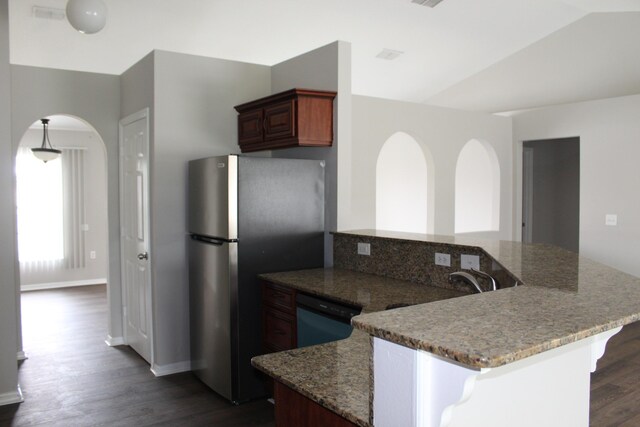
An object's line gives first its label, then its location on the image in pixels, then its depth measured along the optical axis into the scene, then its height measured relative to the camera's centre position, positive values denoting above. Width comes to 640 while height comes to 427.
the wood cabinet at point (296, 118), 3.64 +0.56
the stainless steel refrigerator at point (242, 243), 3.49 -0.31
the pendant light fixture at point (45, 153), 6.52 +0.57
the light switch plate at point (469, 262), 2.81 -0.34
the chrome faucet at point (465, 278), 1.82 -0.28
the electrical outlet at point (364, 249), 3.54 -0.34
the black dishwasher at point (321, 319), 2.80 -0.68
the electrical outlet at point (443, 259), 2.96 -0.35
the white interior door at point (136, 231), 4.23 -0.27
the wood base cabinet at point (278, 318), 3.30 -0.77
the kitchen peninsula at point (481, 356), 1.00 -0.34
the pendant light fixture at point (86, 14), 3.06 +1.07
